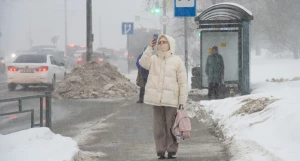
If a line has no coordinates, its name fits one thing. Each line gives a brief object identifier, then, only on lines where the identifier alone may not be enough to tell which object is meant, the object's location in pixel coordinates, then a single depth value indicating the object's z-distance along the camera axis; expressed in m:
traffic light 31.66
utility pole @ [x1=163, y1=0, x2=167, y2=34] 32.74
